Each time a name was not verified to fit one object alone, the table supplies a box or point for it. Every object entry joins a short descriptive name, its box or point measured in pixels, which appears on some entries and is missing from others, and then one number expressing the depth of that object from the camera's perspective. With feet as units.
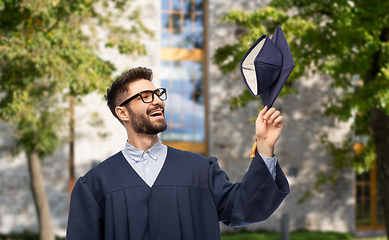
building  37.01
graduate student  6.88
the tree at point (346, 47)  23.25
